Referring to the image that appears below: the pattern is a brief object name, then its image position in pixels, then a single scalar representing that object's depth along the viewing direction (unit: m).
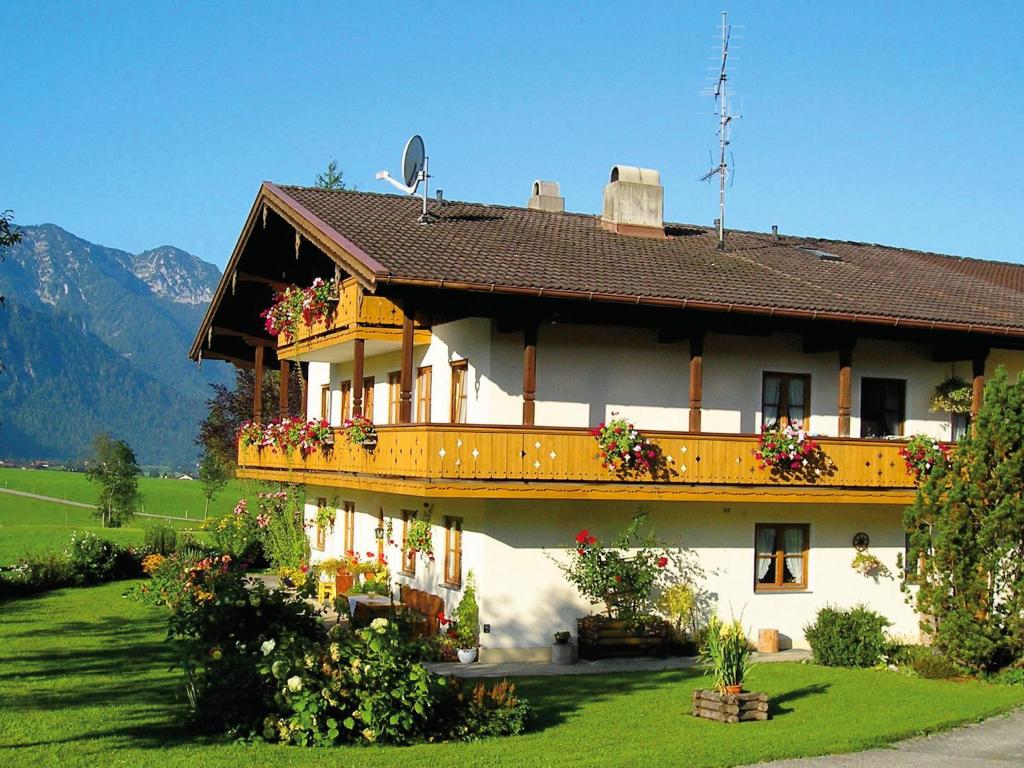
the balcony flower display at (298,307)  23.86
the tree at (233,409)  49.97
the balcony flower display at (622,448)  19.59
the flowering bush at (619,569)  20.30
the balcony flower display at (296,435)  23.95
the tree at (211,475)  62.22
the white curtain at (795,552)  22.39
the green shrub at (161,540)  34.41
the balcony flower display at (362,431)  21.25
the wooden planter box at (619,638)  20.31
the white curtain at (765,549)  22.17
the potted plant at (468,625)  19.97
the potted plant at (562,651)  19.98
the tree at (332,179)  57.00
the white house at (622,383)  19.92
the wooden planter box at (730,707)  14.85
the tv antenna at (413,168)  24.05
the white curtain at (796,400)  23.36
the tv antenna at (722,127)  25.12
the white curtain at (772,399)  23.14
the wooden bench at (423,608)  20.87
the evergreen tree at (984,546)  18.25
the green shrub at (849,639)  20.00
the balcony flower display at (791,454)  20.66
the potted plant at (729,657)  14.99
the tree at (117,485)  64.31
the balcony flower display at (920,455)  21.67
